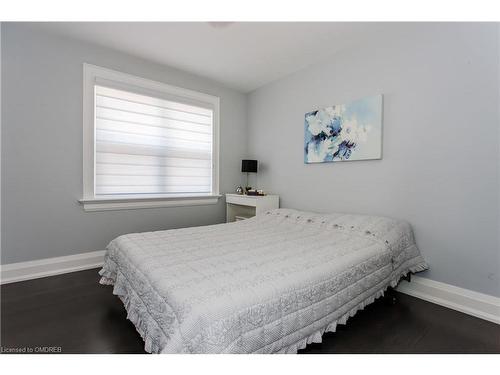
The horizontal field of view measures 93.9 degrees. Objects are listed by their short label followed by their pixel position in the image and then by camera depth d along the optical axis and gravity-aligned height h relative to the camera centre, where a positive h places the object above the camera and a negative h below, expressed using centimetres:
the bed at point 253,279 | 99 -52
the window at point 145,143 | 273 +52
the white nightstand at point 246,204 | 330 -30
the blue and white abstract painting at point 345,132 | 241 +61
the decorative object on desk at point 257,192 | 354 -13
